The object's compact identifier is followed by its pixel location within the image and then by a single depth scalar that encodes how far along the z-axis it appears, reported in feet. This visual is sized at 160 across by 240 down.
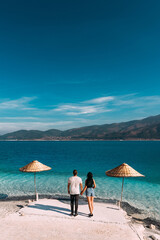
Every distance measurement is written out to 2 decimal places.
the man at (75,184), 27.71
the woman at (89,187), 28.63
